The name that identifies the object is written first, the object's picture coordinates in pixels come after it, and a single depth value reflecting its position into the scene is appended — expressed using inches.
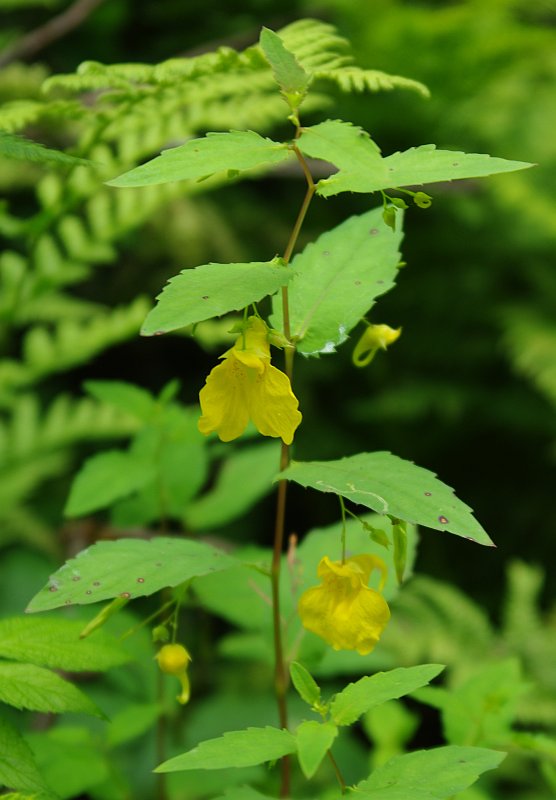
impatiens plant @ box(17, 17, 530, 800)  34.9
